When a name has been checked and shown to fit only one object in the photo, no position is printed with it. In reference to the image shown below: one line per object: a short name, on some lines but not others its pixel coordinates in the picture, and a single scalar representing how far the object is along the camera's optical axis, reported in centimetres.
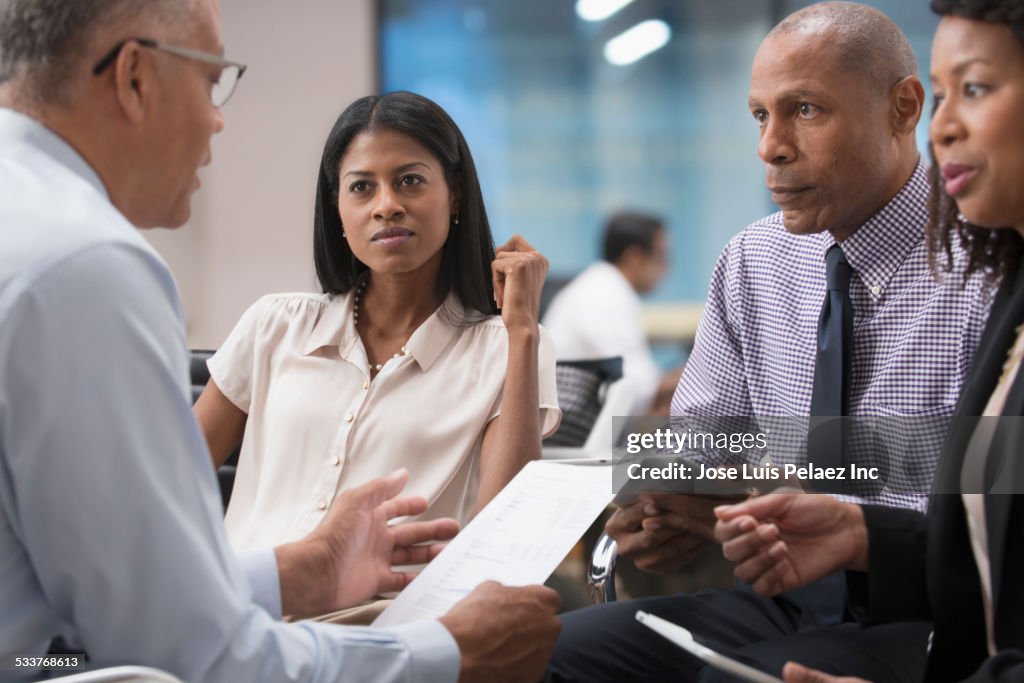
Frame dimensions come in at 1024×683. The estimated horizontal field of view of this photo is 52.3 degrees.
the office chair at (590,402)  290
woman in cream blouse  179
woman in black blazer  113
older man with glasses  96
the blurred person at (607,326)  466
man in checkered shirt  155
